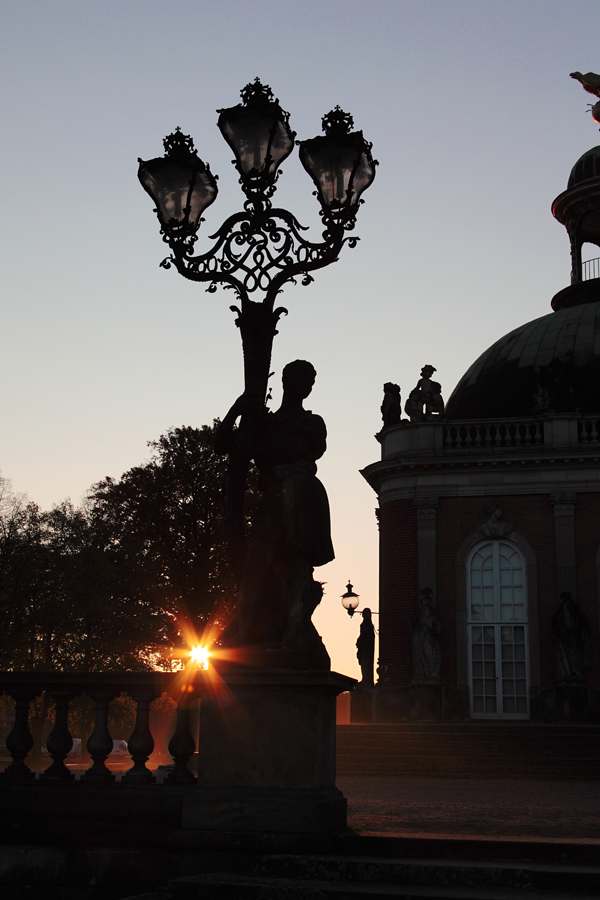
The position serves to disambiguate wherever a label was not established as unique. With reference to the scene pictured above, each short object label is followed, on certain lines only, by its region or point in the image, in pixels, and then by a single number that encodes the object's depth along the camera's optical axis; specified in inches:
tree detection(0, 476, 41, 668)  1153.4
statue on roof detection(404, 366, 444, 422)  1262.3
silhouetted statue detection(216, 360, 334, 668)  266.8
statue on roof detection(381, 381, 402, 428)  1290.6
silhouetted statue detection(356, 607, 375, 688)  1206.3
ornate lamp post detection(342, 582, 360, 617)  1085.8
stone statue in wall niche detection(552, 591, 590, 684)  1112.8
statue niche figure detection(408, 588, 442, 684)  1150.3
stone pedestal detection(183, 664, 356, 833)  243.0
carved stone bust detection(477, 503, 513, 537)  1191.6
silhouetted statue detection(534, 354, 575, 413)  1233.4
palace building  1143.6
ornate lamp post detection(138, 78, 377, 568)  305.4
